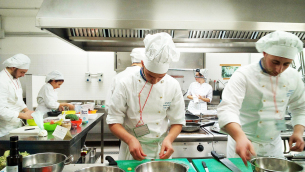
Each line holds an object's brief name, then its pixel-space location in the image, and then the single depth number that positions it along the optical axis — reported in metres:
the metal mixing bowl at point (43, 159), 1.26
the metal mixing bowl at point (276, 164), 1.20
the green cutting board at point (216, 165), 1.33
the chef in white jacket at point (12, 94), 2.65
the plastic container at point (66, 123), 2.21
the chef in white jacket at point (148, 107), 1.49
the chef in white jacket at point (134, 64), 2.77
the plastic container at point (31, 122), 2.36
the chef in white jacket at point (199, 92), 5.02
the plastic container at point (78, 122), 2.42
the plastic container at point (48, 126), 2.22
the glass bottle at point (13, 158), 1.01
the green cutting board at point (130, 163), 1.31
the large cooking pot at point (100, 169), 1.19
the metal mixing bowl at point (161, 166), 1.23
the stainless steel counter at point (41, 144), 1.88
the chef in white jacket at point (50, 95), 4.11
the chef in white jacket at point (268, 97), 1.42
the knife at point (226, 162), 1.31
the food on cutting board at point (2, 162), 1.28
